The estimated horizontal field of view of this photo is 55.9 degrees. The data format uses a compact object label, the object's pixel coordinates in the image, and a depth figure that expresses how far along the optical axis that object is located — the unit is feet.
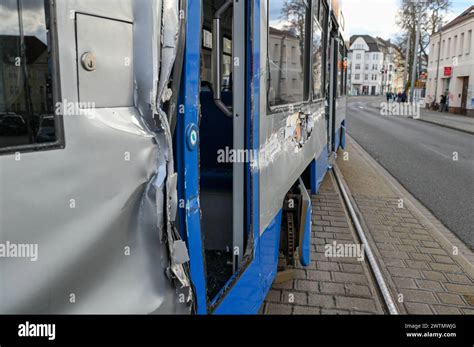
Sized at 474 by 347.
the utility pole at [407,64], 147.37
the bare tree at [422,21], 137.69
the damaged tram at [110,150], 3.60
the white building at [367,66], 338.75
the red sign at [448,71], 119.75
